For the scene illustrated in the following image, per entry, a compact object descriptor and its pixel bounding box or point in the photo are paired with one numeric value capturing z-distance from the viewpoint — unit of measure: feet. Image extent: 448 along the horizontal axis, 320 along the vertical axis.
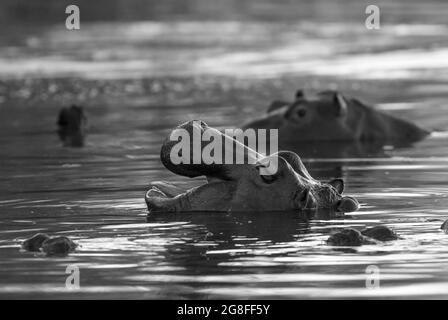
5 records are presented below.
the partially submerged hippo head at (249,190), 59.47
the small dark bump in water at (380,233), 54.65
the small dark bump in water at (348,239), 53.83
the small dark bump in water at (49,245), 53.21
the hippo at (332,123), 99.50
